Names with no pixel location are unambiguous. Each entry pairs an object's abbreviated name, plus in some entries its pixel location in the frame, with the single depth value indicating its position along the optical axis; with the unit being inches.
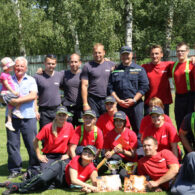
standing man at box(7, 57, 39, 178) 250.2
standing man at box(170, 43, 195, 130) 258.4
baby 247.1
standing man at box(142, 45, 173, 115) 270.2
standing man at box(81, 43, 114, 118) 269.9
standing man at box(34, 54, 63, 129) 268.4
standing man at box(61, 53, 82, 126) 276.4
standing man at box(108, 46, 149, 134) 265.9
